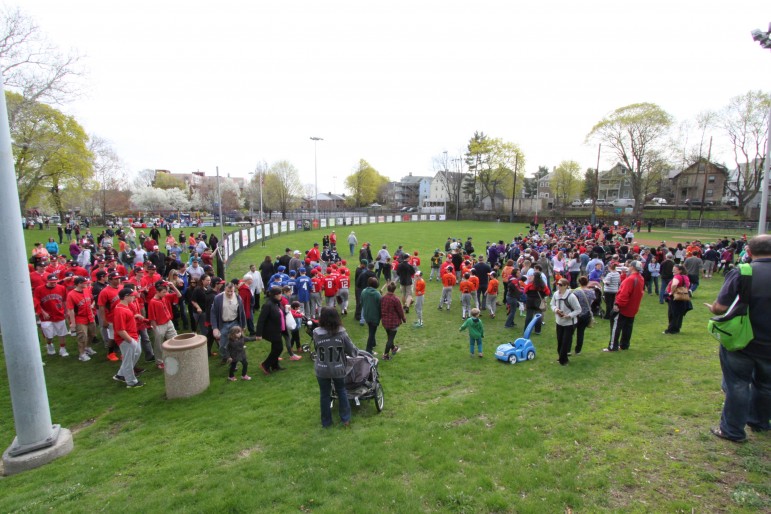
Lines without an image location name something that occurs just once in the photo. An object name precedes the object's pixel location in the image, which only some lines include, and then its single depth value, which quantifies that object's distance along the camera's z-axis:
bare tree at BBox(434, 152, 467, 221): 74.51
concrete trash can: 6.84
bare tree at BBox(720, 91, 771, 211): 43.62
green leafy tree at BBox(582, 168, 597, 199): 73.69
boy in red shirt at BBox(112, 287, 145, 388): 7.18
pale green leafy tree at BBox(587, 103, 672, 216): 48.56
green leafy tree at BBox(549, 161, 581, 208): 82.31
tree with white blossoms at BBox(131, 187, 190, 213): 78.50
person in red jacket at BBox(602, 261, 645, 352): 8.00
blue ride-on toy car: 8.16
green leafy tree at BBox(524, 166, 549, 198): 91.15
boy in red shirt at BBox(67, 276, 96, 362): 8.71
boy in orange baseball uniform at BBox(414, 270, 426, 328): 11.41
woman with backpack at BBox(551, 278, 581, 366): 7.34
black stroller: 5.94
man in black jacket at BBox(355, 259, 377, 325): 11.65
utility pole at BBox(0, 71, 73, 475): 4.96
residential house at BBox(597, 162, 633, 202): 78.62
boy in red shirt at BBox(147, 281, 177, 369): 8.16
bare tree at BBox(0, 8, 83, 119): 22.89
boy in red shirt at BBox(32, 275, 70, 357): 8.73
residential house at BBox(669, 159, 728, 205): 65.25
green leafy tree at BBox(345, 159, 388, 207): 95.50
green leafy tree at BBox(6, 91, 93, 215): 26.23
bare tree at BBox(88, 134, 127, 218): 40.97
